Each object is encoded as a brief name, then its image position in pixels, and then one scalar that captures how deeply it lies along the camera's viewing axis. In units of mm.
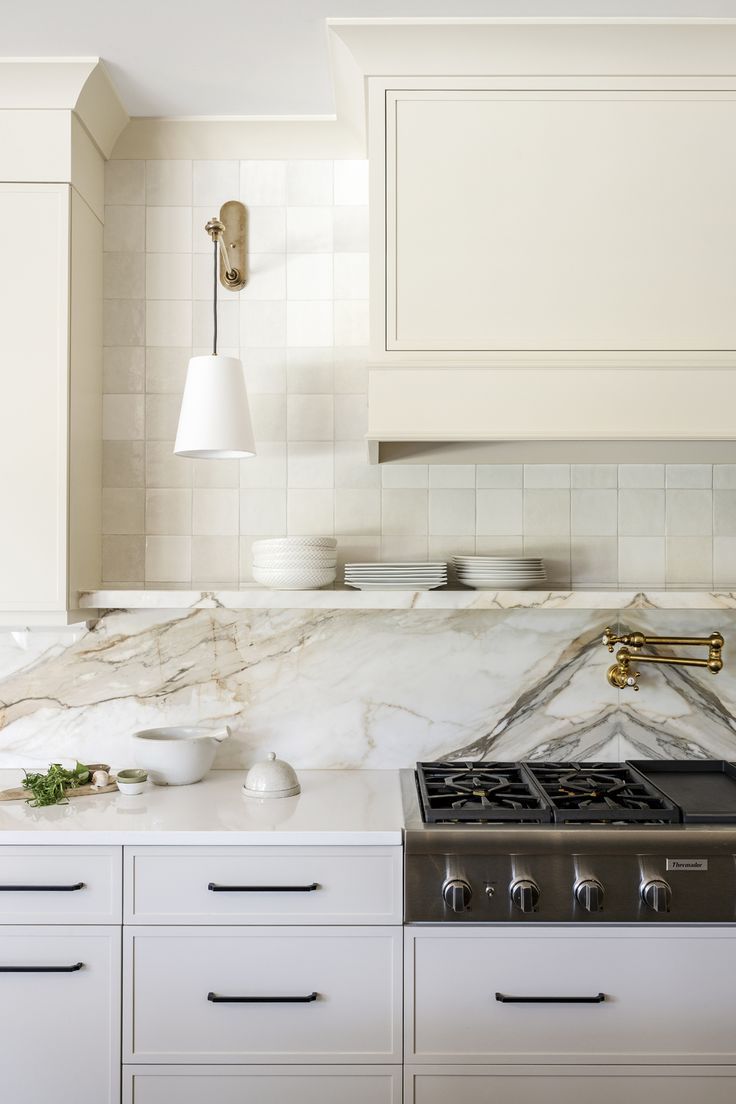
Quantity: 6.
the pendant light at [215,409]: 1970
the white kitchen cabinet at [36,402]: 1957
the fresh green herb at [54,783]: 1937
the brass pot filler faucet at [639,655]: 2074
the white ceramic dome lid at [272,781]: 1985
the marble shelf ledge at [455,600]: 1963
